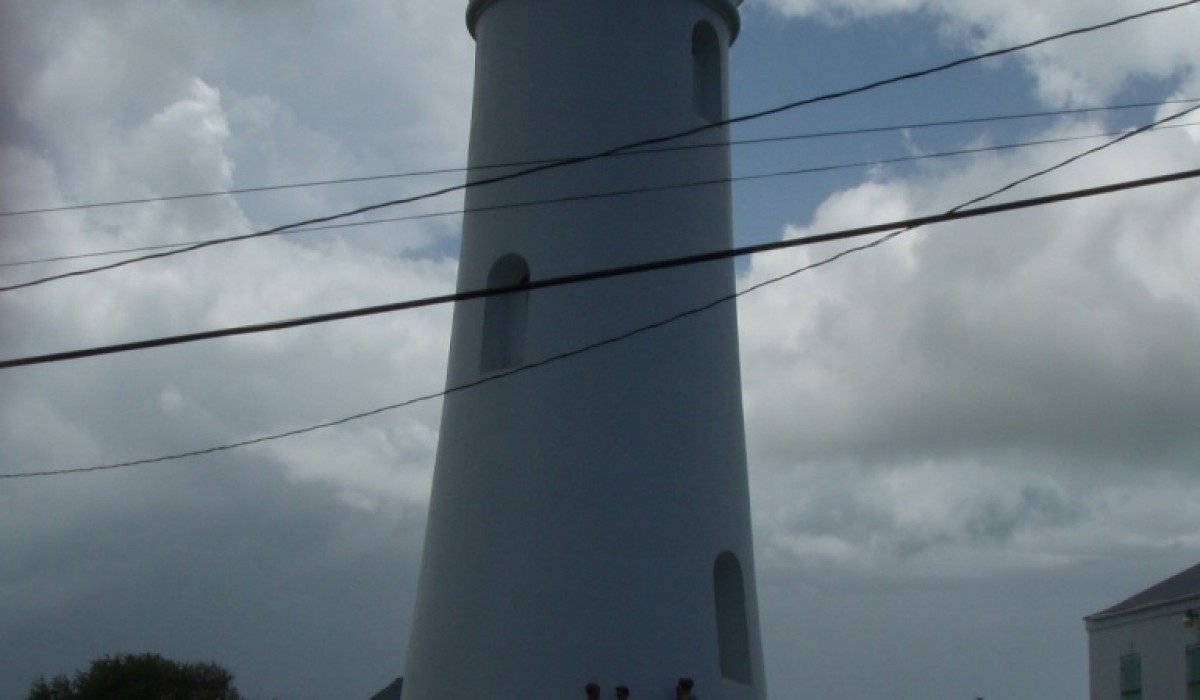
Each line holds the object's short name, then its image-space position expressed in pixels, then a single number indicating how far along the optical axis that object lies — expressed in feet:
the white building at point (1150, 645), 71.61
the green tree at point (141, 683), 92.89
